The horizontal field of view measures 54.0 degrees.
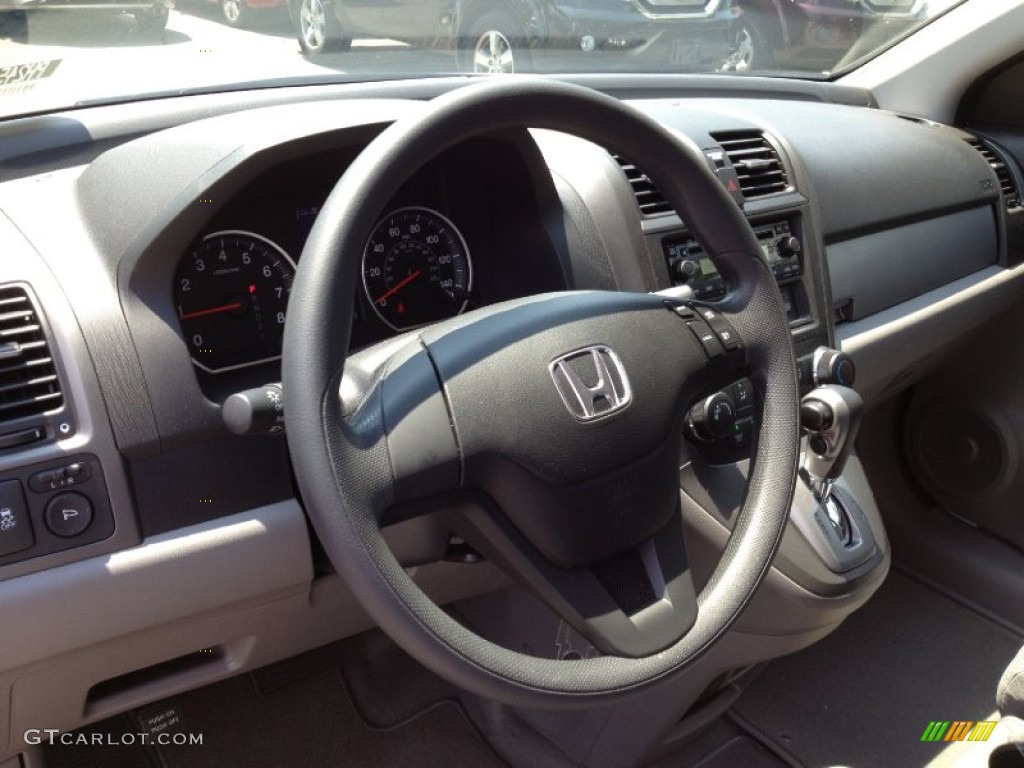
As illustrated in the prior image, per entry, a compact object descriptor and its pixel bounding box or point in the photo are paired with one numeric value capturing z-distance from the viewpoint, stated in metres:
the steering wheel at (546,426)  0.95
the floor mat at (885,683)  2.10
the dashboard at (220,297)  1.20
